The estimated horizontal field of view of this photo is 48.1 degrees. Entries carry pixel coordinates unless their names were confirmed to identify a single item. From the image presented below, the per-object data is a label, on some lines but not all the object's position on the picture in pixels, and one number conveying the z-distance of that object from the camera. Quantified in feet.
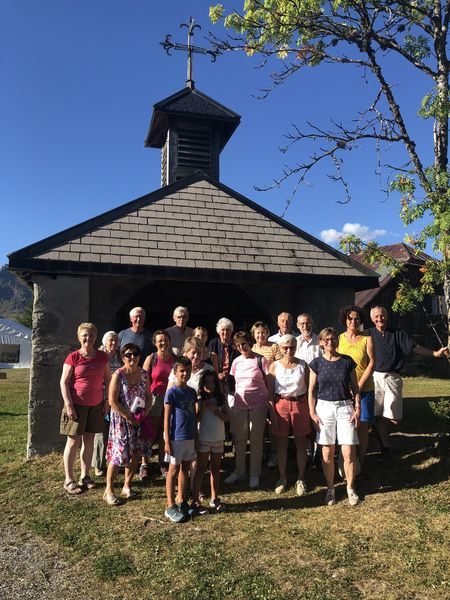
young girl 15.05
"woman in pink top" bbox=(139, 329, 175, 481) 17.26
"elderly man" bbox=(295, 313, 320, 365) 18.10
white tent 96.94
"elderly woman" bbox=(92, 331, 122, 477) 17.74
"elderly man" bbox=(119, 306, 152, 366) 18.60
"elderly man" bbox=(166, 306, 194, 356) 18.99
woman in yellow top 17.11
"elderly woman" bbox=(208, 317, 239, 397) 18.07
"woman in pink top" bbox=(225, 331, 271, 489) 16.93
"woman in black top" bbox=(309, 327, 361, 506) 15.58
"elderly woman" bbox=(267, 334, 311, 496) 16.47
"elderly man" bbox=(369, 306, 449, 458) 19.03
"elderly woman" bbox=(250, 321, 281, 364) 17.57
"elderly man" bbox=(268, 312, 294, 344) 17.83
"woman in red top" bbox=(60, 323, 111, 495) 16.62
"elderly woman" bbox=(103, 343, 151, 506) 15.65
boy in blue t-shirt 14.39
